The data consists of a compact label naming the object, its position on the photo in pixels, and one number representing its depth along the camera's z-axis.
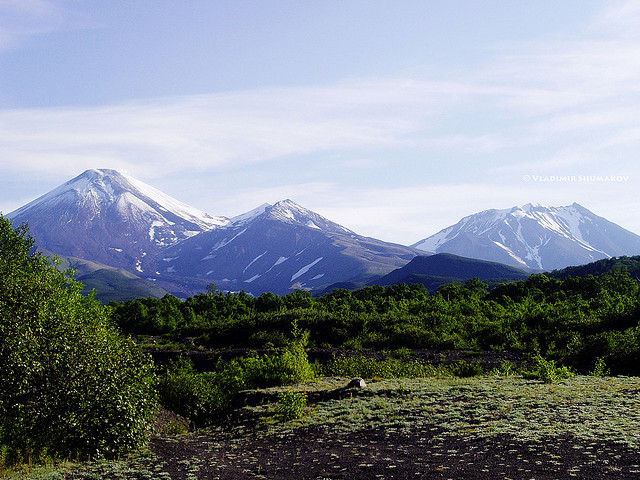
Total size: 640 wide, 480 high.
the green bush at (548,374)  17.00
